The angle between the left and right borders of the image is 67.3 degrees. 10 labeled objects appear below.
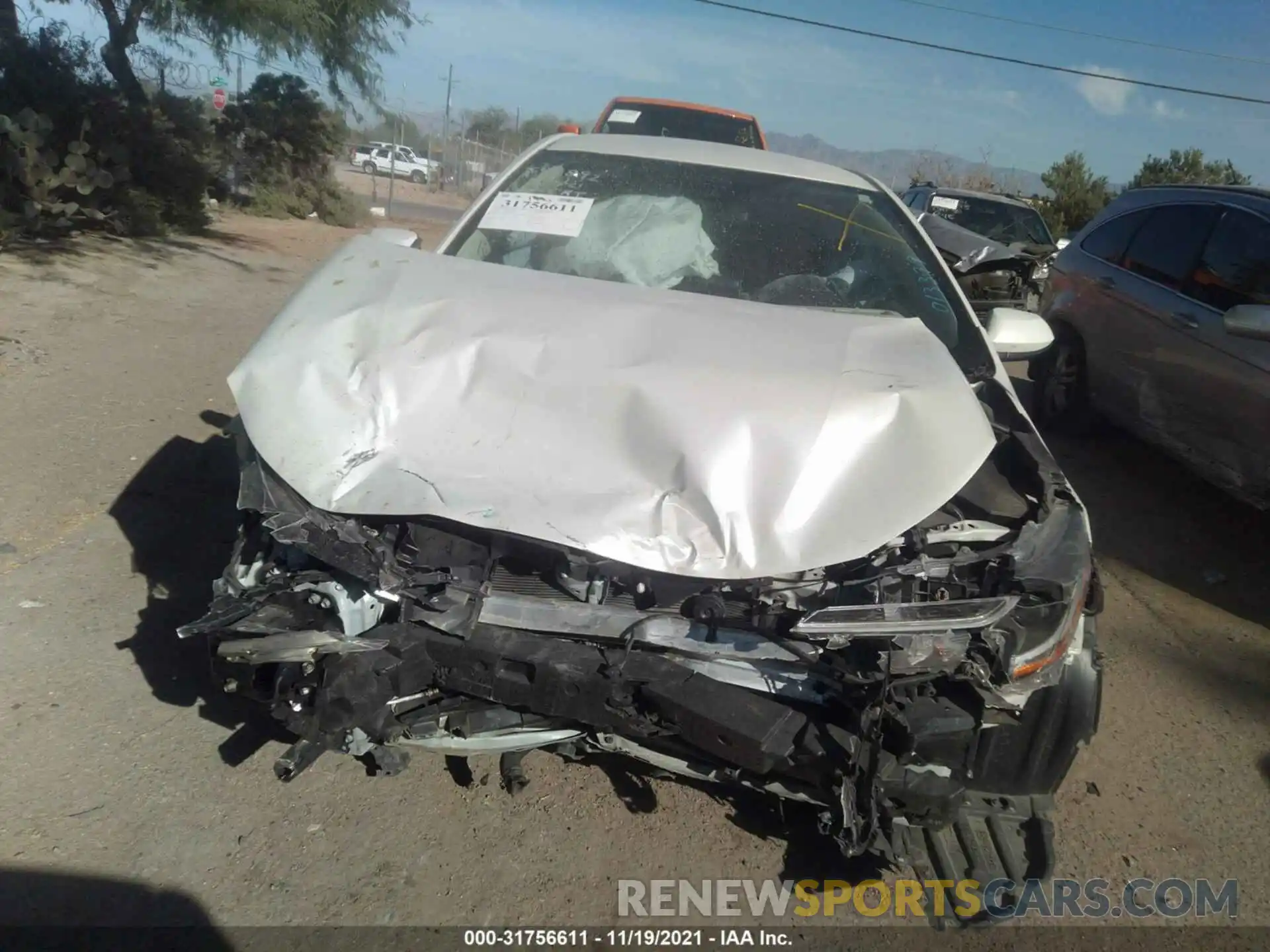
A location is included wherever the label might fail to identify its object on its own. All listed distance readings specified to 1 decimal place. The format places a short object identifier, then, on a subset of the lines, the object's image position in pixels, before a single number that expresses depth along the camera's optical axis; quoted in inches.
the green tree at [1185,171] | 874.8
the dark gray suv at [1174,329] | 192.4
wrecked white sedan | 91.7
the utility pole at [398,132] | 803.4
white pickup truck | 1430.9
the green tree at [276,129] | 655.8
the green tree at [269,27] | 488.1
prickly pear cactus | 382.0
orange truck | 418.3
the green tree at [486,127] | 1288.1
